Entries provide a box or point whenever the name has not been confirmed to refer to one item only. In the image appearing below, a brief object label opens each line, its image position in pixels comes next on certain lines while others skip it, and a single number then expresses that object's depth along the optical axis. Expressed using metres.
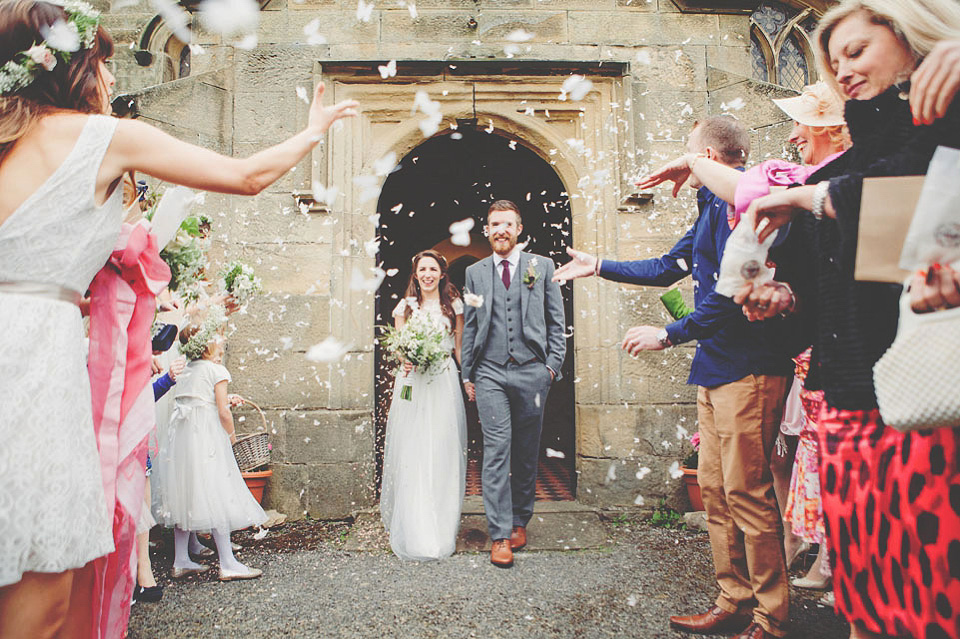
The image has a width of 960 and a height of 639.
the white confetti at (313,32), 5.65
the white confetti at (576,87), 5.75
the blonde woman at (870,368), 1.23
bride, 4.33
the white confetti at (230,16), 5.64
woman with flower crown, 1.42
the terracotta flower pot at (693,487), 4.99
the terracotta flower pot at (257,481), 4.96
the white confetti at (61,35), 1.58
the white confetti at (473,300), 4.71
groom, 4.46
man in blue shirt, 2.63
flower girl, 3.81
